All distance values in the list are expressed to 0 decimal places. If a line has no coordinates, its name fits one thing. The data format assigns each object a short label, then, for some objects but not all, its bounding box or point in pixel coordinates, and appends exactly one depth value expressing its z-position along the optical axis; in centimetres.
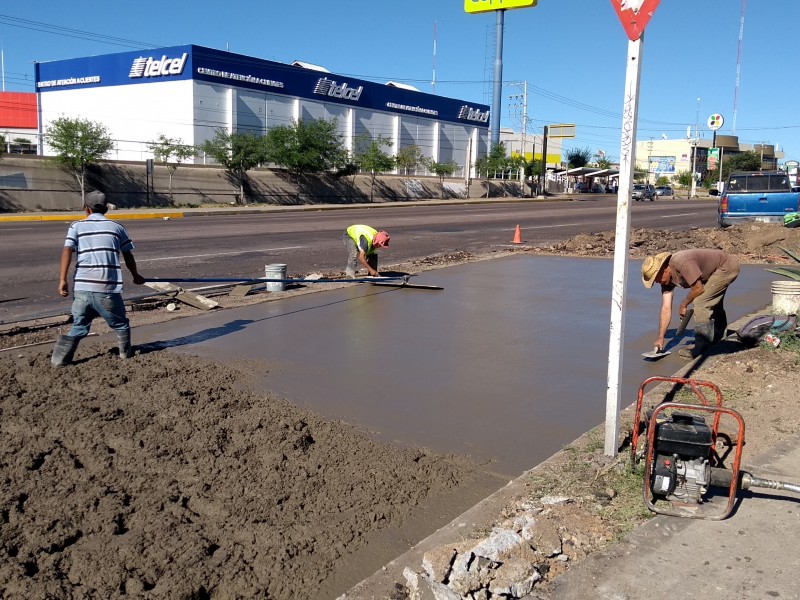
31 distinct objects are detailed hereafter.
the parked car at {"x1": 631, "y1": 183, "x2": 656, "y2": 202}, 7106
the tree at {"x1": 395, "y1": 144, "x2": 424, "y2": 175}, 6041
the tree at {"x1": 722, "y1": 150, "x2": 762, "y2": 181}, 9500
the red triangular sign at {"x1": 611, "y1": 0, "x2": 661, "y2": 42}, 430
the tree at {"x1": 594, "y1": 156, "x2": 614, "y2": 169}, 10981
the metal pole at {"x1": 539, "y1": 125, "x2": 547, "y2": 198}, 6963
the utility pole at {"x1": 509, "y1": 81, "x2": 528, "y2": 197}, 8784
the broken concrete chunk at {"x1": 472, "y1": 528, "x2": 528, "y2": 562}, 344
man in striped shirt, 669
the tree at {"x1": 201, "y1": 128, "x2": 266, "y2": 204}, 4216
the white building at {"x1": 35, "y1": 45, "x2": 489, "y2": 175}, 4900
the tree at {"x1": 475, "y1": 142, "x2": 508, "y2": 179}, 6875
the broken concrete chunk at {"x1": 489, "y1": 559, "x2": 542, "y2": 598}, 325
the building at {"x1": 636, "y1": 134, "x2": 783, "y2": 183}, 12231
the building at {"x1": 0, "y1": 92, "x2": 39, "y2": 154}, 5956
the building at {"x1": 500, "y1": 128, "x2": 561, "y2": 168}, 9538
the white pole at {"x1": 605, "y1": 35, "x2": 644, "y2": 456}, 446
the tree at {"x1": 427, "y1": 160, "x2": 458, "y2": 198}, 6111
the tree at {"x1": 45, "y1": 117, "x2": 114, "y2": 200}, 3334
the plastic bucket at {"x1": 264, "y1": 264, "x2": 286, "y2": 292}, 1114
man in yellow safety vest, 1142
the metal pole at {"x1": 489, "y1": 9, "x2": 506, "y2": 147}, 7012
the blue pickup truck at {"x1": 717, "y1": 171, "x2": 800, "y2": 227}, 2273
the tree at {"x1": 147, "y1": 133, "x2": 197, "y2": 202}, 3806
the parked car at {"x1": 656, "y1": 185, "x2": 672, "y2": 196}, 7881
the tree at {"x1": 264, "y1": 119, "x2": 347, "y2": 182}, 4528
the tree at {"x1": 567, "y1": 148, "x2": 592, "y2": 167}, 9838
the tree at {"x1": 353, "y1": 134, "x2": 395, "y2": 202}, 5156
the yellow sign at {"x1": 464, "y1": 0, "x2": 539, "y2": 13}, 5741
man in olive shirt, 748
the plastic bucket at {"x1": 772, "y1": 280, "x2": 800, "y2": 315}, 877
